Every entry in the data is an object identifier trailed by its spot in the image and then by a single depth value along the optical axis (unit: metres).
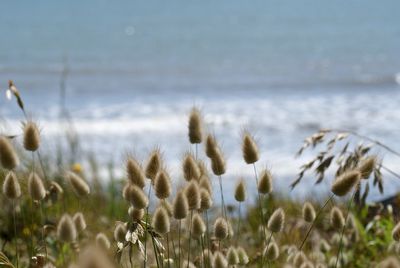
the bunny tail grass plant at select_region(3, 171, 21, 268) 4.16
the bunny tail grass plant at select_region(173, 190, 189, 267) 3.80
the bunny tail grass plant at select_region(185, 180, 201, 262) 4.02
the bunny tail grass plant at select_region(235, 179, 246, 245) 4.79
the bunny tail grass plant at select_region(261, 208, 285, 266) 4.41
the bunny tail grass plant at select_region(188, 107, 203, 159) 4.55
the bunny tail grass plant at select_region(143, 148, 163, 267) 4.17
